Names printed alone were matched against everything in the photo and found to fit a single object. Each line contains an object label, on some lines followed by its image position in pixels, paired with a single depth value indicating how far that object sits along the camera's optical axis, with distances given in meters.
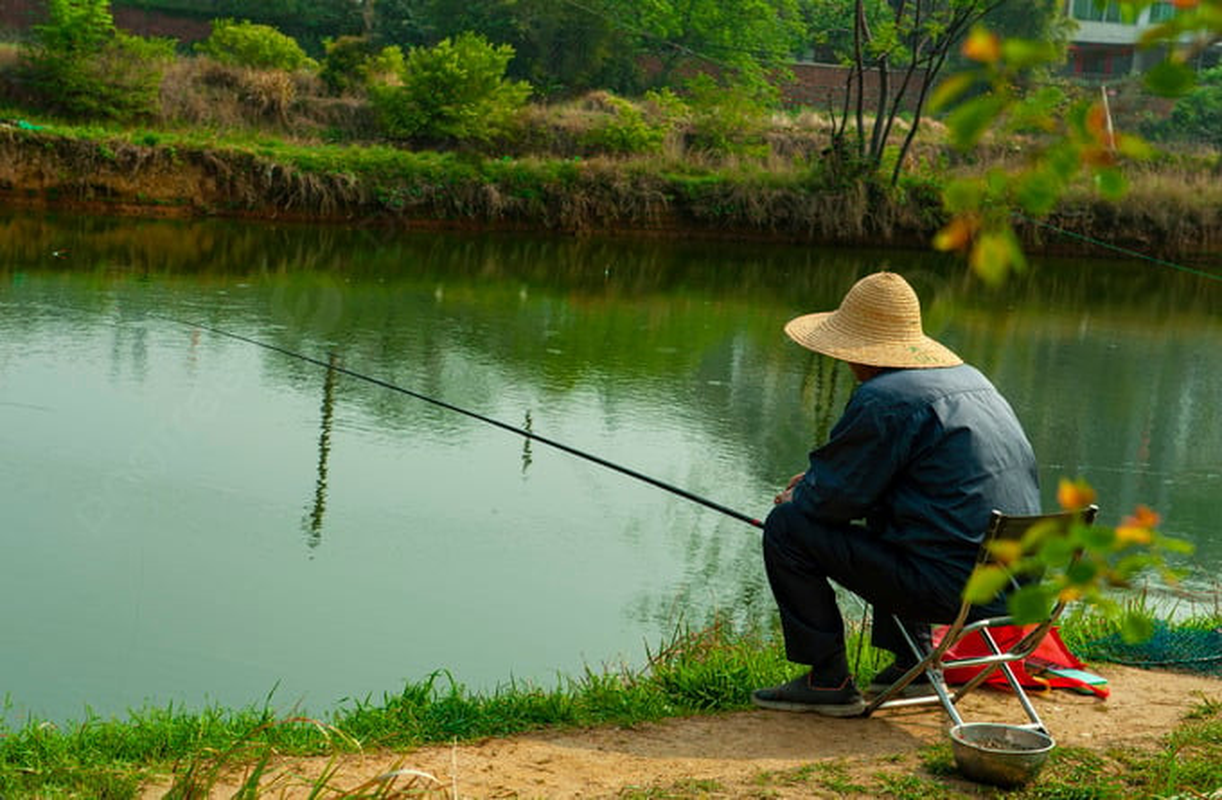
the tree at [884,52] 19.48
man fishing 3.27
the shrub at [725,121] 21.38
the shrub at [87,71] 18.58
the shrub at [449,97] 19.98
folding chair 2.93
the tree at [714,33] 33.56
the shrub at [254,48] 22.69
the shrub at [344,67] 22.25
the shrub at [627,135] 20.20
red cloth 3.72
